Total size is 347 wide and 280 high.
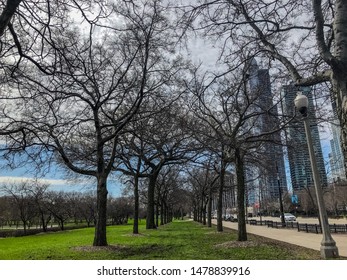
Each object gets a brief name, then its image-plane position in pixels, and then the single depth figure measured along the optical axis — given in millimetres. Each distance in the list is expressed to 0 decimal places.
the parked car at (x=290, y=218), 45947
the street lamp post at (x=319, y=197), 9492
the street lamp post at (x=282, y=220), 33075
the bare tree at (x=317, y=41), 6312
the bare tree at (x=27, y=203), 50694
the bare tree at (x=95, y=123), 12883
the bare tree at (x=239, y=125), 14812
